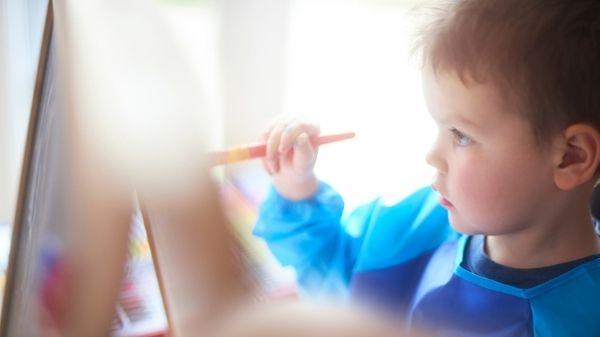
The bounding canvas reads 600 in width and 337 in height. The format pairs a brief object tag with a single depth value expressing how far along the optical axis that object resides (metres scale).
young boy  0.86
